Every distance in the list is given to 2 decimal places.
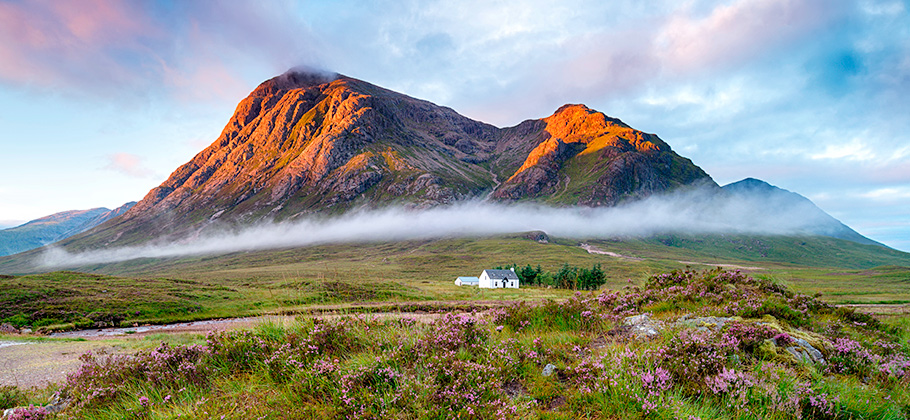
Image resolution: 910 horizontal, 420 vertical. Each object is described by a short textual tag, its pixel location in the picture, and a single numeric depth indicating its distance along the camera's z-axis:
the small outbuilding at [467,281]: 101.30
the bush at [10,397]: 8.85
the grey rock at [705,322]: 7.72
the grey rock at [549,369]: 6.00
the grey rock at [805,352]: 6.57
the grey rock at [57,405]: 6.32
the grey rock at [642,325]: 7.87
